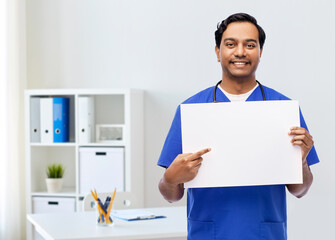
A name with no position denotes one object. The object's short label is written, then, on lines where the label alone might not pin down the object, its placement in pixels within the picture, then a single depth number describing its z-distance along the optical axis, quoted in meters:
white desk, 2.63
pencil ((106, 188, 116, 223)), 2.84
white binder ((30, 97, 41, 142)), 4.23
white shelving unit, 4.05
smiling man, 1.57
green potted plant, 4.26
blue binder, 4.22
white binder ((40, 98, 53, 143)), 4.22
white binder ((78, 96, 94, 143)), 4.12
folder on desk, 2.98
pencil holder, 2.85
